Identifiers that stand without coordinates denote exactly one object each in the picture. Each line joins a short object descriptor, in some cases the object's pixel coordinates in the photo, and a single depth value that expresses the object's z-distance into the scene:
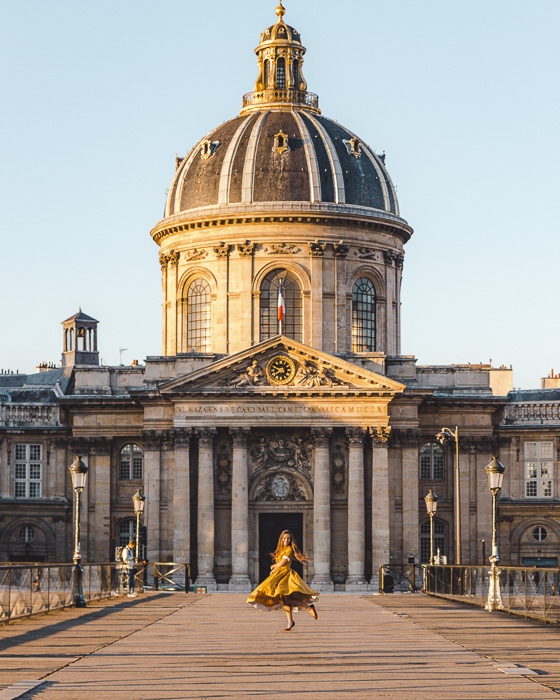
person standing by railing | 50.91
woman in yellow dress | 30.58
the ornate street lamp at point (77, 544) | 40.94
